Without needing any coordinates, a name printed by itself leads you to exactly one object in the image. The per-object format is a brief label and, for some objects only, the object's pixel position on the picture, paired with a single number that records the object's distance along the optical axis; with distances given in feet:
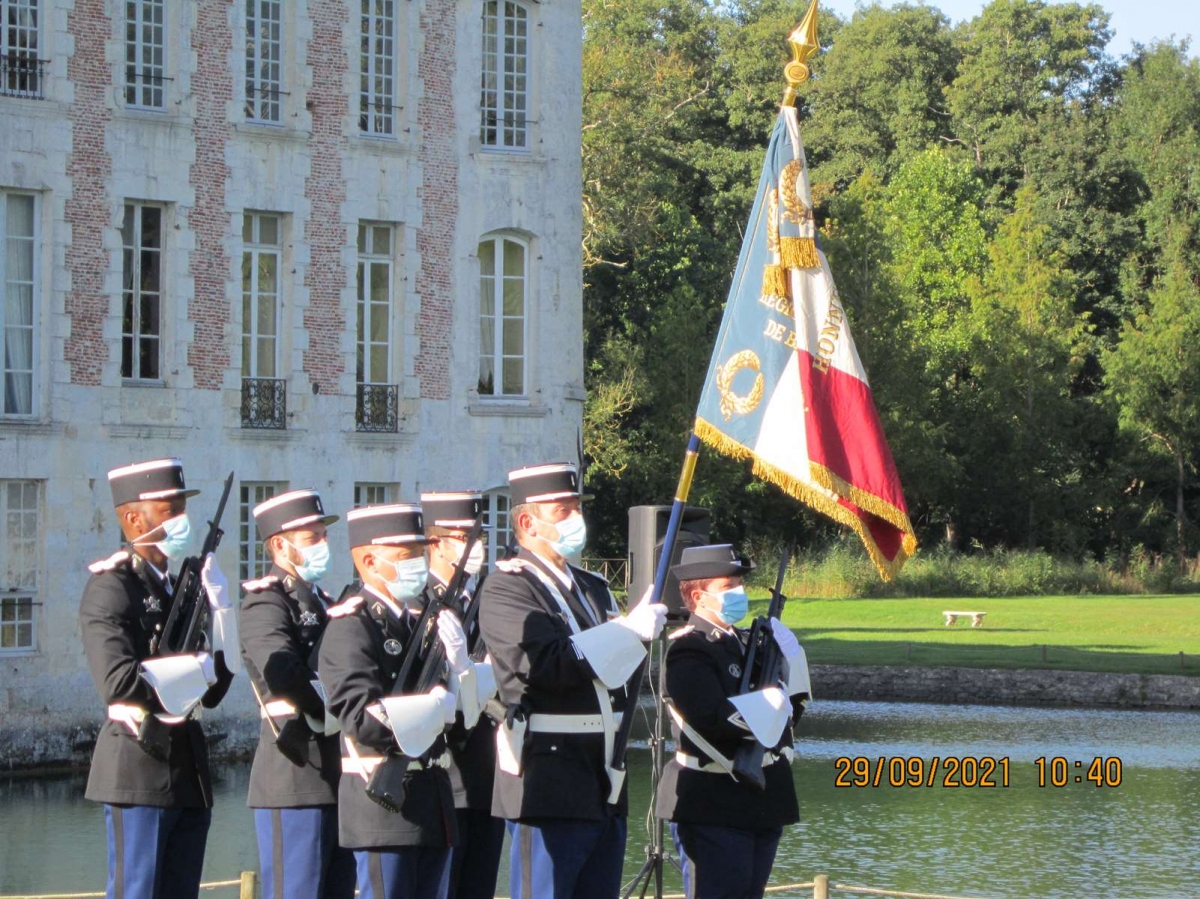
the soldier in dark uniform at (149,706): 55.22
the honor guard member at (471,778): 62.09
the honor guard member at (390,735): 51.66
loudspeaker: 82.15
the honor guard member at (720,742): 58.43
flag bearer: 54.06
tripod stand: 67.25
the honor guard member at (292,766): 58.73
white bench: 300.51
